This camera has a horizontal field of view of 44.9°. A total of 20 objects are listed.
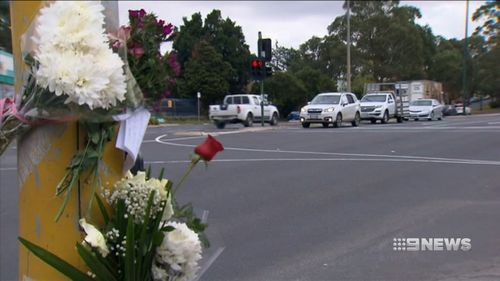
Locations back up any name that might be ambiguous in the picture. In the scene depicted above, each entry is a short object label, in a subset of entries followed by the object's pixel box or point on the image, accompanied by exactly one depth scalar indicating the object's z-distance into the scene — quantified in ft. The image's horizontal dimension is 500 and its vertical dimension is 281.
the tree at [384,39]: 216.54
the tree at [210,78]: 198.80
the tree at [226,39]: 193.67
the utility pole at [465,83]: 190.33
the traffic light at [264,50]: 101.96
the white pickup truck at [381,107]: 109.09
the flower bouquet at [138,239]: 6.82
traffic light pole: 102.68
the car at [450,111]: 186.22
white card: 6.71
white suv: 93.61
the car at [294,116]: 173.08
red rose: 7.34
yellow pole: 6.86
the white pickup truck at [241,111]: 105.50
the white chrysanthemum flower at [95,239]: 6.74
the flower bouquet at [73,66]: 6.24
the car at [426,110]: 127.85
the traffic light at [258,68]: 101.86
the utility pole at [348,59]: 144.58
